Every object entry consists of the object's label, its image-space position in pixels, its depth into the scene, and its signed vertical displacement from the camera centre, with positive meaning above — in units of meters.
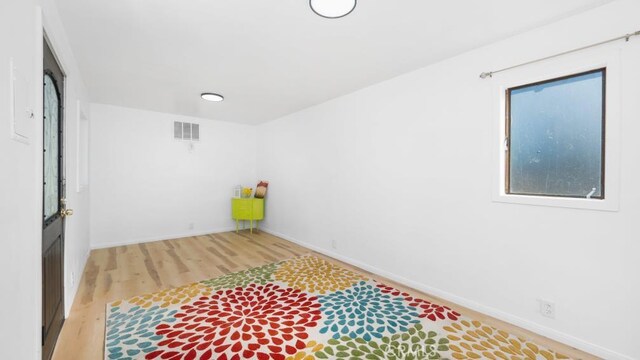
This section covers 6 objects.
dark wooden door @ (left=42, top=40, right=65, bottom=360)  1.78 -0.24
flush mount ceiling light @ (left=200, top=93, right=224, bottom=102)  3.85 +1.18
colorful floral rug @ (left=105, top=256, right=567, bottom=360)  1.91 -1.23
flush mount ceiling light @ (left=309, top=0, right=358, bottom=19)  1.80 +1.19
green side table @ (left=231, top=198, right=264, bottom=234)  5.54 -0.65
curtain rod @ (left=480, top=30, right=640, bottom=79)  1.75 +0.95
